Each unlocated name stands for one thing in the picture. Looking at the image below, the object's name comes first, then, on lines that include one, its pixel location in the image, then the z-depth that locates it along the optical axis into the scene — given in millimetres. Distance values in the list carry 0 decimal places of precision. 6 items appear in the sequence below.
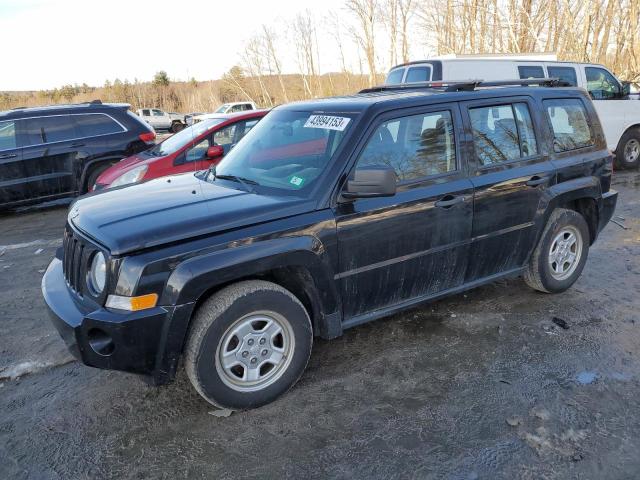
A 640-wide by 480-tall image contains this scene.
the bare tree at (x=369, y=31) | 25406
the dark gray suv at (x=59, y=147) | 8359
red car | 7102
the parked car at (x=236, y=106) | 29194
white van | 9188
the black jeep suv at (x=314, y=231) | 2711
